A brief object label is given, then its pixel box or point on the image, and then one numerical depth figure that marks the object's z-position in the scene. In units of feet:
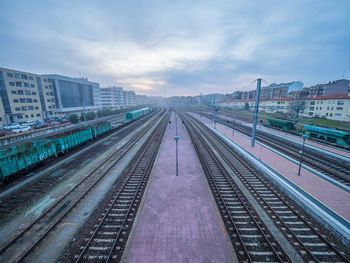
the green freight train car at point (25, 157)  39.61
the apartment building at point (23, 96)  135.54
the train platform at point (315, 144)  59.02
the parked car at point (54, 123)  144.77
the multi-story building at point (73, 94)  197.22
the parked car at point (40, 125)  129.18
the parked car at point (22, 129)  106.73
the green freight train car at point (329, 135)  63.62
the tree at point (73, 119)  146.12
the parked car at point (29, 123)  139.98
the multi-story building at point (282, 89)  300.36
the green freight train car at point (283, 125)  98.16
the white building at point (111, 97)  332.19
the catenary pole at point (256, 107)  58.17
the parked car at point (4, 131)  96.96
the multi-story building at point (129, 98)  444.14
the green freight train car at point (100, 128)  86.58
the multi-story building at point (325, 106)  123.44
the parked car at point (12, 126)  120.64
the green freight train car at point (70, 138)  59.26
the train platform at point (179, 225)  20.10
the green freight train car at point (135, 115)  163.60
